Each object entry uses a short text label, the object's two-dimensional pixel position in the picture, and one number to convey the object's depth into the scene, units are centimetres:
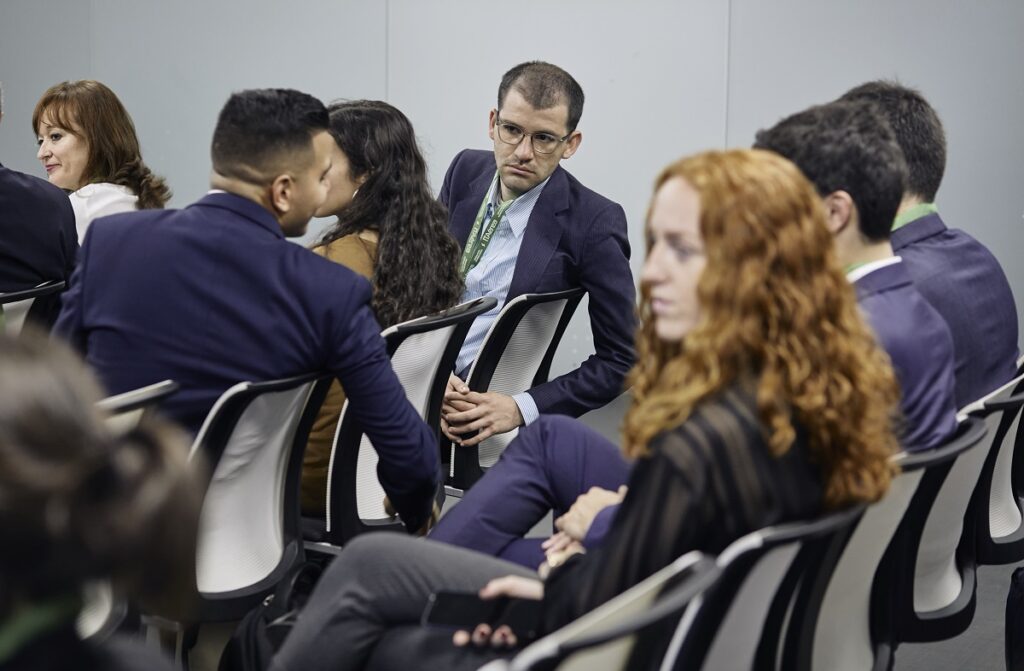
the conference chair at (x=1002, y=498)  231
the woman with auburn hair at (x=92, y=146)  389
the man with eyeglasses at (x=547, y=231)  330
